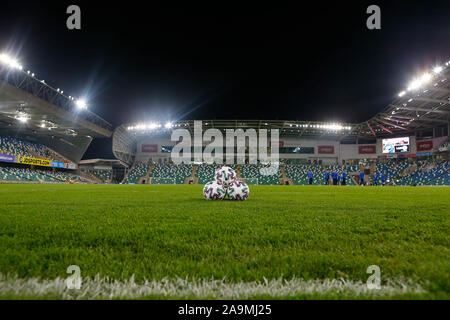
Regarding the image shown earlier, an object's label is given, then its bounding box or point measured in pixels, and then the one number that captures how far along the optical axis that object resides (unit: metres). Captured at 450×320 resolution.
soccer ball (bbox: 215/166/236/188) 6.12
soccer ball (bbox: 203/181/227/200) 5.95
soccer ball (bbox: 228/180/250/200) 5.82
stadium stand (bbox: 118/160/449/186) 33.51
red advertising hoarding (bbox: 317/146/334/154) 42.28
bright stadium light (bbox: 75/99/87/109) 27.35
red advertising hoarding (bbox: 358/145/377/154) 40.43
